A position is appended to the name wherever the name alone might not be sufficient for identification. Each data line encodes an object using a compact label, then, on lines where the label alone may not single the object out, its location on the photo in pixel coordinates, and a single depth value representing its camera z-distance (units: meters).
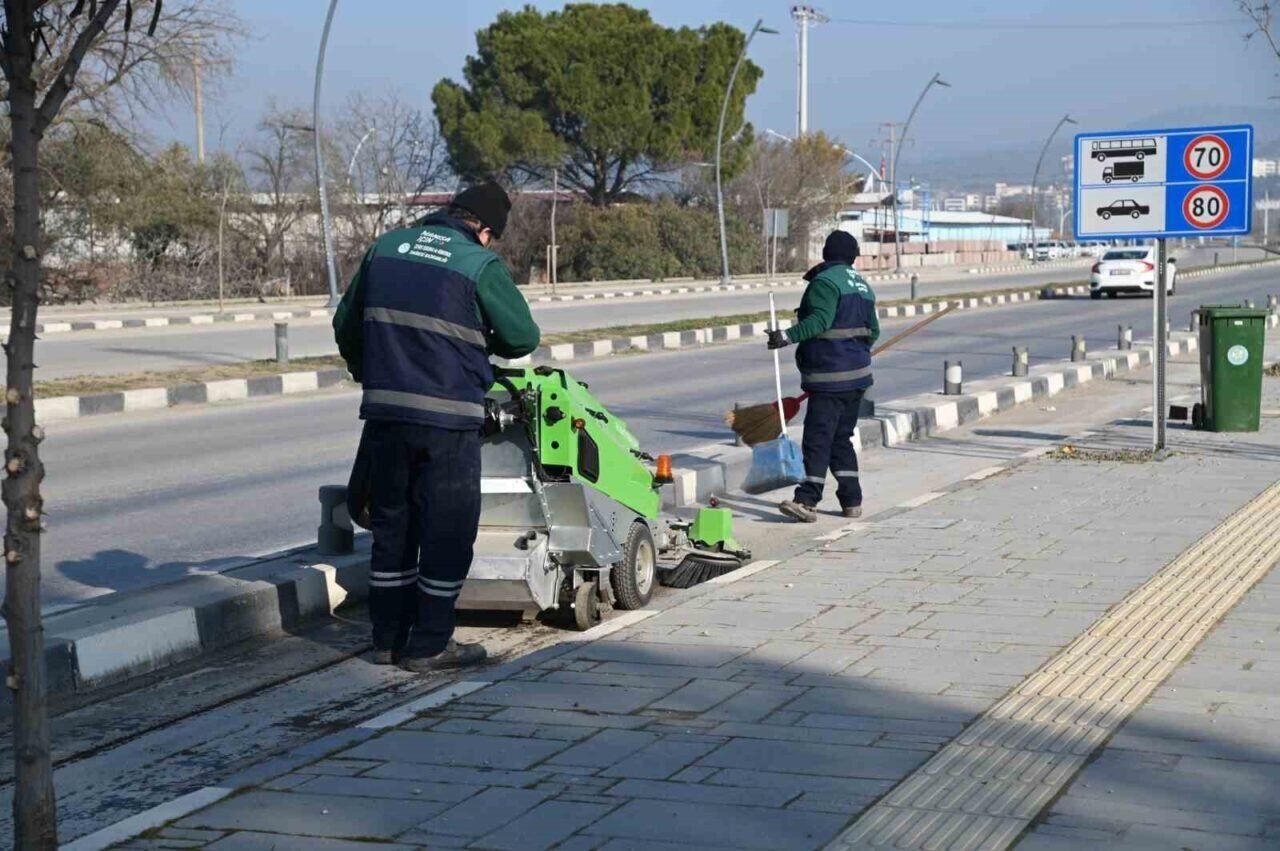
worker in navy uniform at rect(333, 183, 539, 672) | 5.68
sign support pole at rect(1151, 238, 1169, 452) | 11.48
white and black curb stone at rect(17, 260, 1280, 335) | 28.56
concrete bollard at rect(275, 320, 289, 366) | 19.80
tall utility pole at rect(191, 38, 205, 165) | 44.34
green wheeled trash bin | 13.27
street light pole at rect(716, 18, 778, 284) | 48.34
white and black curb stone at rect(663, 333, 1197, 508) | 10.57
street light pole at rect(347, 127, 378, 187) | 46.47
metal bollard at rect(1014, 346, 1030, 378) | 18.73
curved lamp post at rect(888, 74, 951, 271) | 57.73
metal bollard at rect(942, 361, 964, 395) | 16.00
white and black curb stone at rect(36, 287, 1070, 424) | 15.70
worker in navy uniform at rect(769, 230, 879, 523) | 9.18
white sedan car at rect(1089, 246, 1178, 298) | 41.06
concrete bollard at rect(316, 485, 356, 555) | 7.46
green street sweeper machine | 6.41
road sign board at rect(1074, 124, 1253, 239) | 11.80
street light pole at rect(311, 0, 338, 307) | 31.88
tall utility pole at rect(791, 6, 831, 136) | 80.14
